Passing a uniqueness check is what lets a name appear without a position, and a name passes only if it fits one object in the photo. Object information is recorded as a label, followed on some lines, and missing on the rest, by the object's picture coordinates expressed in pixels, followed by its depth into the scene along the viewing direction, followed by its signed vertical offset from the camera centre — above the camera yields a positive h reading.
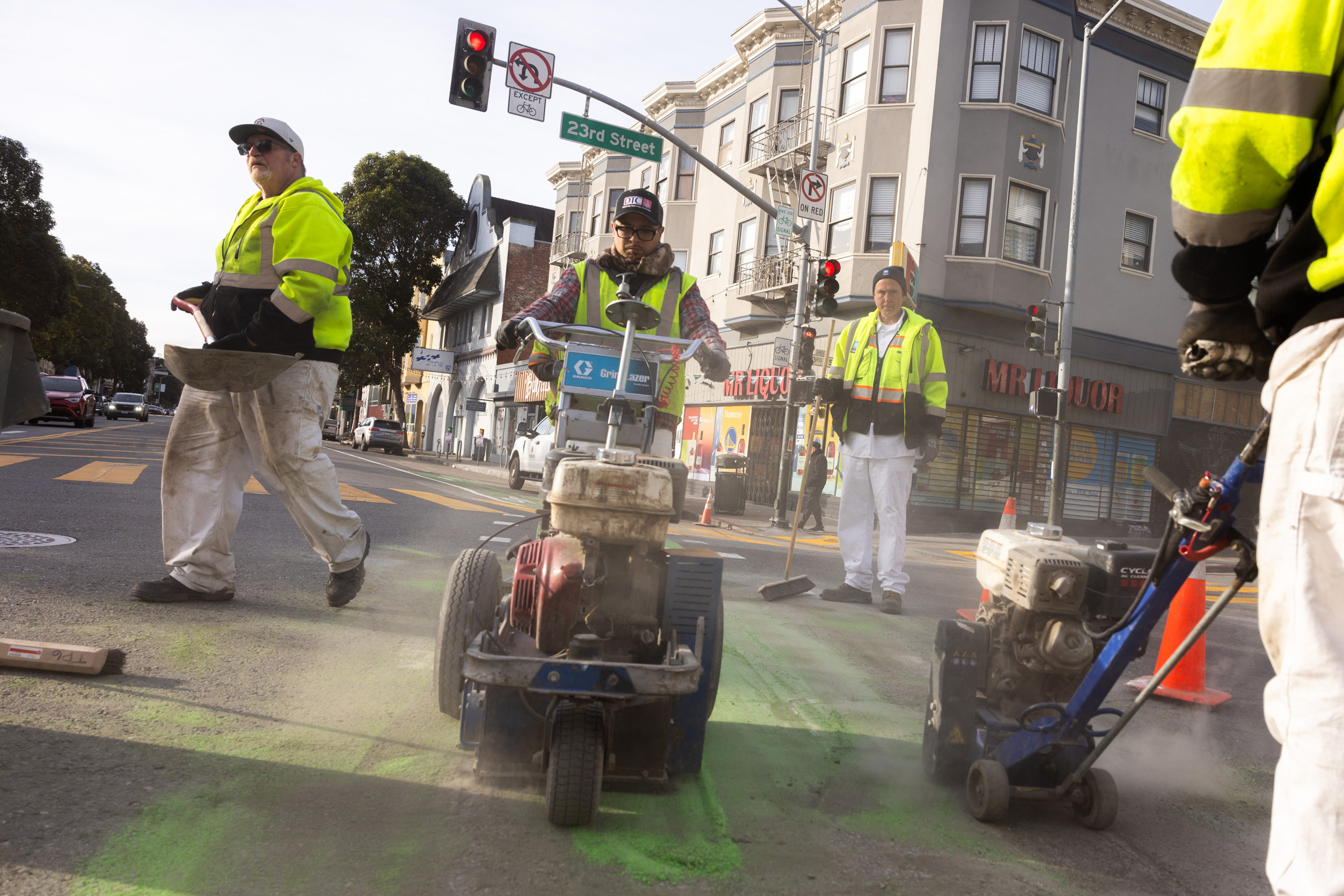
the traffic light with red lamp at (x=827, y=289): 12.86 +2.50
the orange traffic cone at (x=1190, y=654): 4.57 -0.76
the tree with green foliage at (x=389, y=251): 46.38 +9.13
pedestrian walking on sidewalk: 16.55 -0.39
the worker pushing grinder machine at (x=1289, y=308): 1.33 +0.36
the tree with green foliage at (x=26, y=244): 37.81 +6.26
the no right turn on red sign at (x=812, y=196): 15.42 +4.56
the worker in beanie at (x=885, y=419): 6.45 +0.38
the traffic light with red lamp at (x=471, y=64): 12.75 +5.13
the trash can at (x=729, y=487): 18.22 -0.57
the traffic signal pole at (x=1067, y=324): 17.12 +3.22
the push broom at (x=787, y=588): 6.48 -0.88
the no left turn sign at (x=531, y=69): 12.96 +5.26
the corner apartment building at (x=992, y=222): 19.94 +5.96
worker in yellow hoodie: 4.27 +0.07
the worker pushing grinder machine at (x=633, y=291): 4.04 +0.73
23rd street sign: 13.88 +4.71
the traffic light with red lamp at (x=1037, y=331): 15.94 +2.76
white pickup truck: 18.16 -0.37
